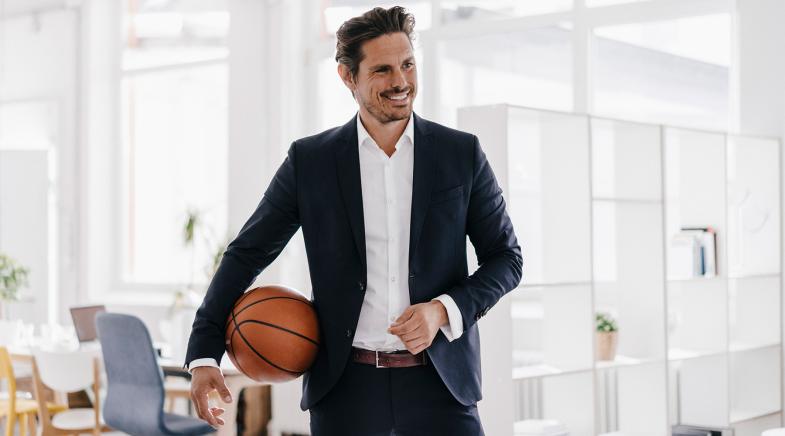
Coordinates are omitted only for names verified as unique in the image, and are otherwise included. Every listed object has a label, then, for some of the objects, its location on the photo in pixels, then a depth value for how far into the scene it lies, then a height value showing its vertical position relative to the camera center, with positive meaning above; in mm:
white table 4288 -667
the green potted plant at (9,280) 5648 -235
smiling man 1915 -32
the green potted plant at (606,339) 3799 -409
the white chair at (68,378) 4602 -670
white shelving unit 3621 -229
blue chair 4141 -645
